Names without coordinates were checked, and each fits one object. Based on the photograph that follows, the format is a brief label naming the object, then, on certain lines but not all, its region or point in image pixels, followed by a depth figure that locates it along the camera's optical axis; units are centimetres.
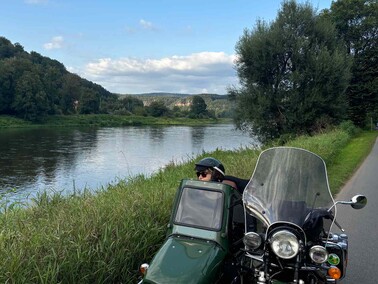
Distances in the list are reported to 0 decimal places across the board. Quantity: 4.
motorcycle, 292
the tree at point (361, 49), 3541
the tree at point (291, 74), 2514
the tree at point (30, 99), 7050
